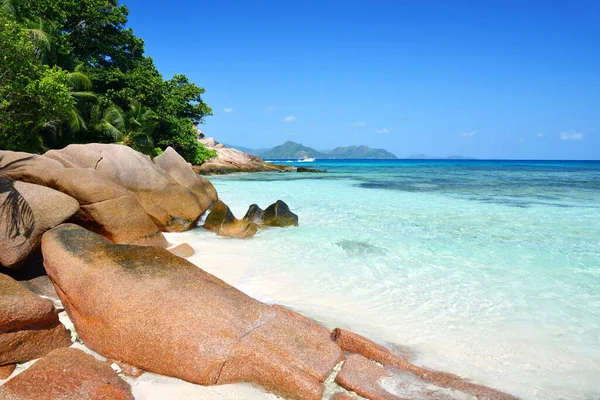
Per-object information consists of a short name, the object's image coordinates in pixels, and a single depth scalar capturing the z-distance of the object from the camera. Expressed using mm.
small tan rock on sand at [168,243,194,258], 7633
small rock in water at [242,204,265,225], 10906
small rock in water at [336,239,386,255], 8455
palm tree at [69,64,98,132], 19031
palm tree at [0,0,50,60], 16669
